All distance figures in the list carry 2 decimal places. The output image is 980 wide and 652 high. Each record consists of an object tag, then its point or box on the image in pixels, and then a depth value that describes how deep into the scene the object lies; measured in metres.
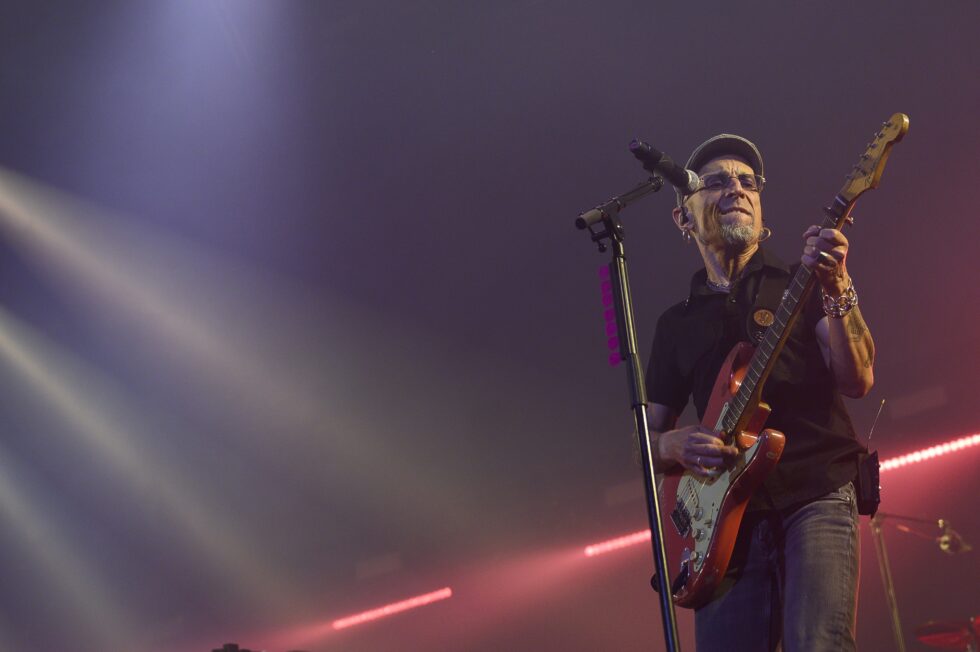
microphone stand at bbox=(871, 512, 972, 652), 6.07
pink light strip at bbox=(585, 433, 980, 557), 8.73
